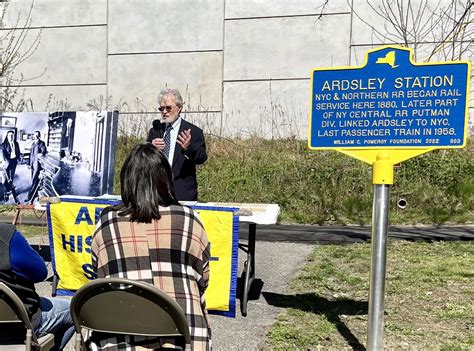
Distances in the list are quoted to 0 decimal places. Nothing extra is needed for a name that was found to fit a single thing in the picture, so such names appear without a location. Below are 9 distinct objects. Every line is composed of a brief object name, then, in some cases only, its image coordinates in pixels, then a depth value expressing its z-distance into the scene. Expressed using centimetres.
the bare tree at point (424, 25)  1249
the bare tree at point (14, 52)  1492
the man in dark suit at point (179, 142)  454
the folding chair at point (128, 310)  188
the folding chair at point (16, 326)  216
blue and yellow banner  395
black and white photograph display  608
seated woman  209
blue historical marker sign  312
